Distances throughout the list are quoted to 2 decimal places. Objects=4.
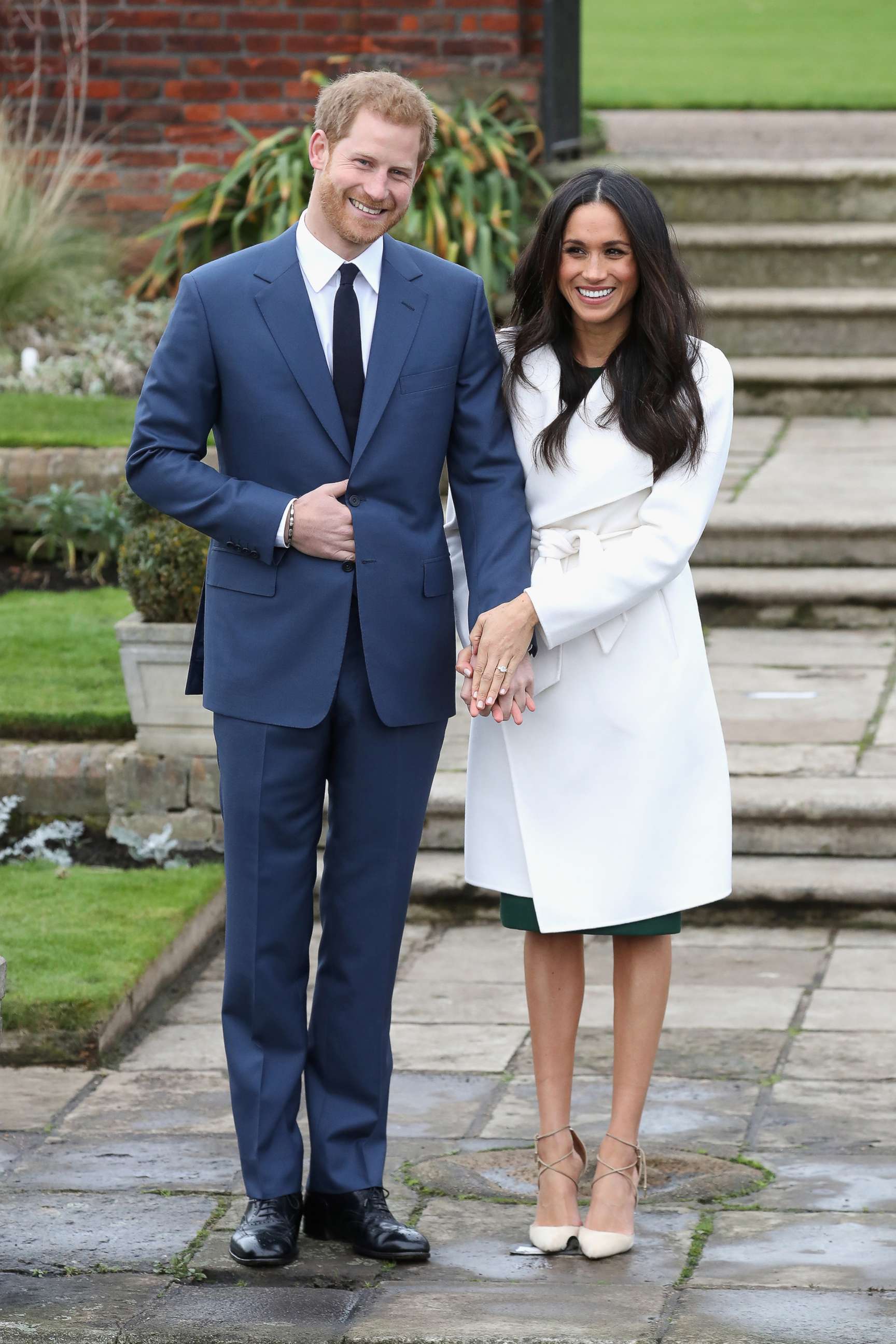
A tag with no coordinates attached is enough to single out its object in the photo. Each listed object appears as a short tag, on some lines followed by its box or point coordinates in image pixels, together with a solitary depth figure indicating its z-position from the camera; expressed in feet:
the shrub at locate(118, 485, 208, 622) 36.58
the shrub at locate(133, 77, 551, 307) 57.93
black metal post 62.34
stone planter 36.27
